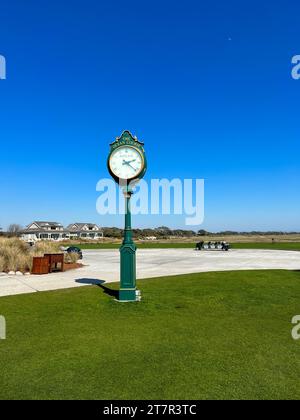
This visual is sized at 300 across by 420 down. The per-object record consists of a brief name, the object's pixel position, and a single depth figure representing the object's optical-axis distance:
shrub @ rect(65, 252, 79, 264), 19.09
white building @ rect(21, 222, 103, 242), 98.25
